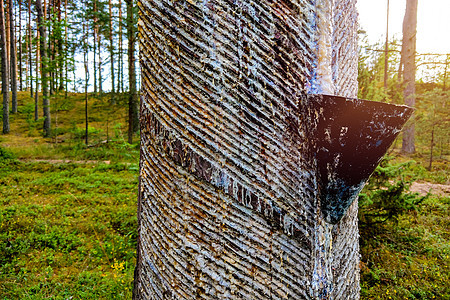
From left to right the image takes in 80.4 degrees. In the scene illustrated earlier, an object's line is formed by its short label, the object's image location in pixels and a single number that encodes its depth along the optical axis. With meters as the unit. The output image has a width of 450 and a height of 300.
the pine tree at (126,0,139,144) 11.41
